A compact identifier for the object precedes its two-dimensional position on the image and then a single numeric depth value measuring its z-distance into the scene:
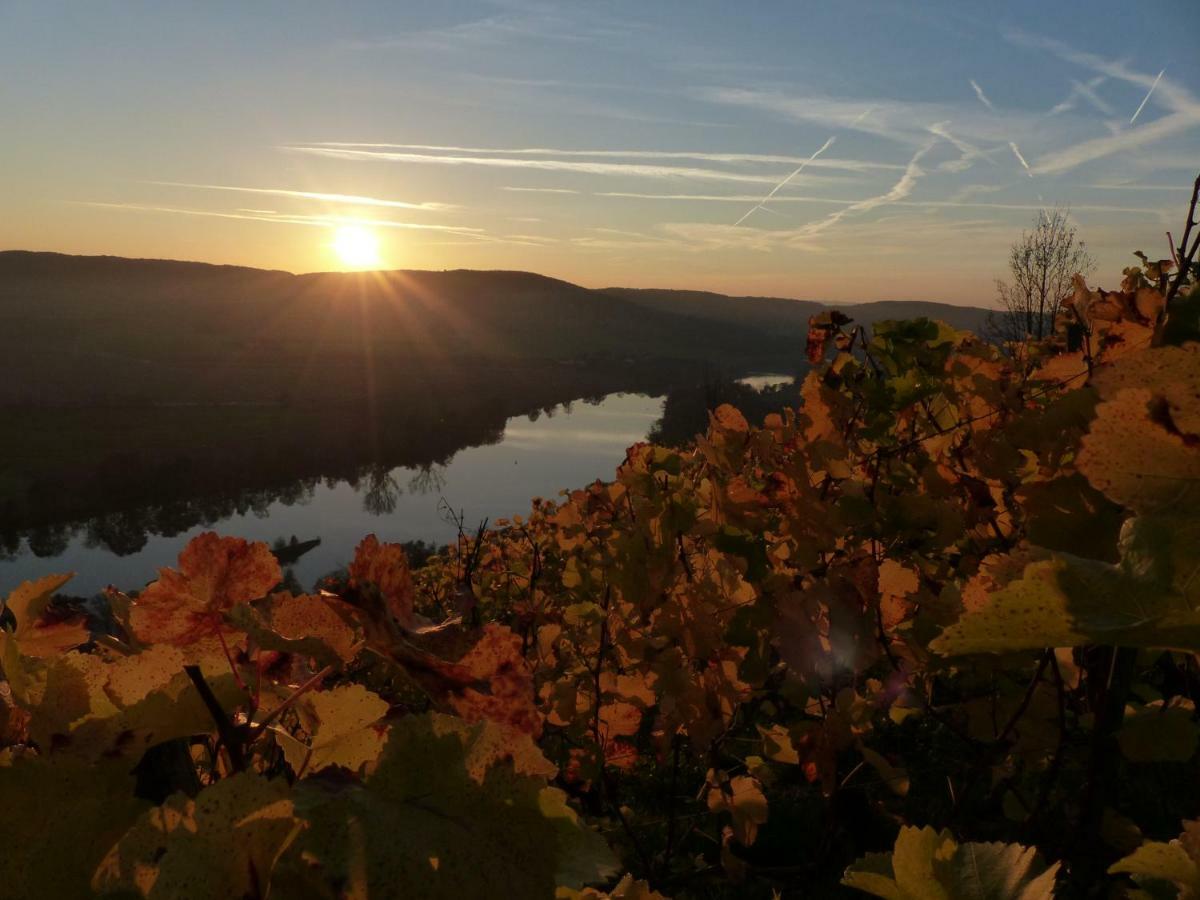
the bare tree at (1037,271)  29.41
